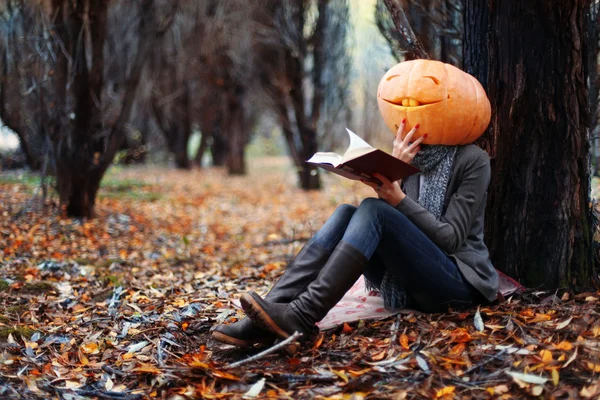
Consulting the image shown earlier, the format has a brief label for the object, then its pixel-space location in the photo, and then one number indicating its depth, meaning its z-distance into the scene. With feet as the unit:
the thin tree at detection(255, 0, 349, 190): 38.50
